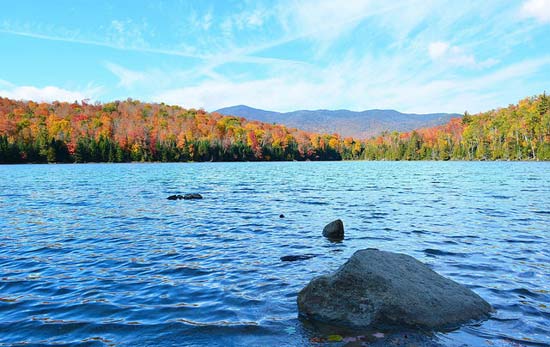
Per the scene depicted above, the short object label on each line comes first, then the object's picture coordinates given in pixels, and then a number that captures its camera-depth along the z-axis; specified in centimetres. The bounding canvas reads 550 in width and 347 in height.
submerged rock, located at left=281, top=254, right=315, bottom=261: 1338
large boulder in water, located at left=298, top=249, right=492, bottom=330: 805
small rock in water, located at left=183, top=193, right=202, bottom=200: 3248
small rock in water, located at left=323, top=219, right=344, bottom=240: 1705
